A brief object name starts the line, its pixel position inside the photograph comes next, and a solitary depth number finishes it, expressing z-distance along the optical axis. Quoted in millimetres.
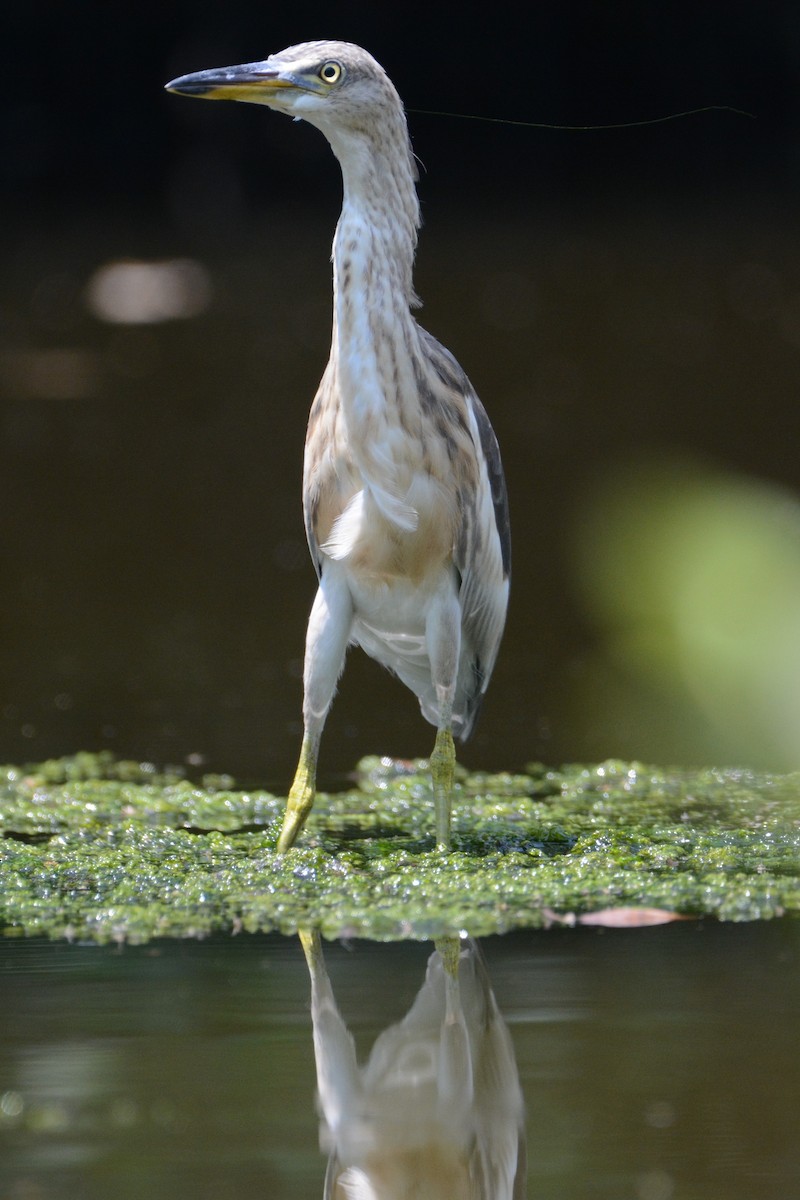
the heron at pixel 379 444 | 9320
